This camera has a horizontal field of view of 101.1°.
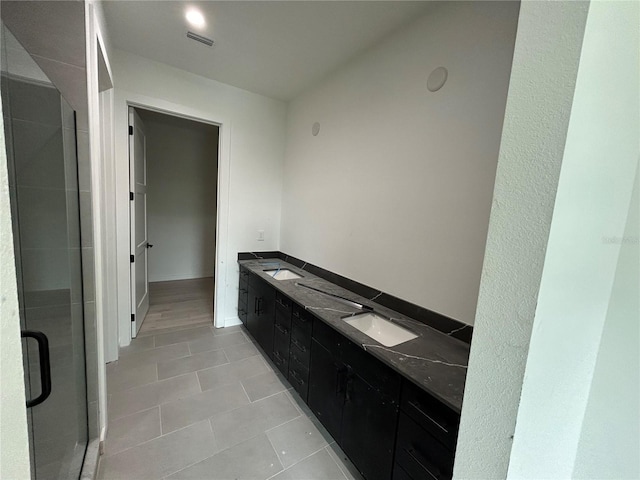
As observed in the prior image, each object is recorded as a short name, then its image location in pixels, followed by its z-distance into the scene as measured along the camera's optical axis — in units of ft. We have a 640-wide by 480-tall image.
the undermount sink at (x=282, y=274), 9.34
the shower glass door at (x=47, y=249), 3.38
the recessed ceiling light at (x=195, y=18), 6.01
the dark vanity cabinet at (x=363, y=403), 3.54
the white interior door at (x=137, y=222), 8.59
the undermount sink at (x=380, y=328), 5.59
